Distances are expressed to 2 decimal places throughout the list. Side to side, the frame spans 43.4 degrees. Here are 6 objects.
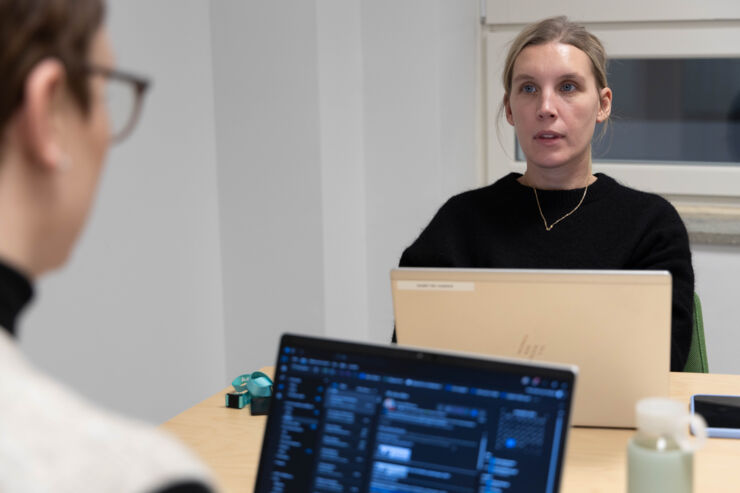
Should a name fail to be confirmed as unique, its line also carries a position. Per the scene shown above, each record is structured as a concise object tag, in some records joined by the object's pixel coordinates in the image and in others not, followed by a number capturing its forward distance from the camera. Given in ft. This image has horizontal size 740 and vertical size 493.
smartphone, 4.85
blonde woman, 6.54
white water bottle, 3.47
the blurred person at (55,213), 1.72
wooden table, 4.35
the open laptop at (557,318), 4.36
